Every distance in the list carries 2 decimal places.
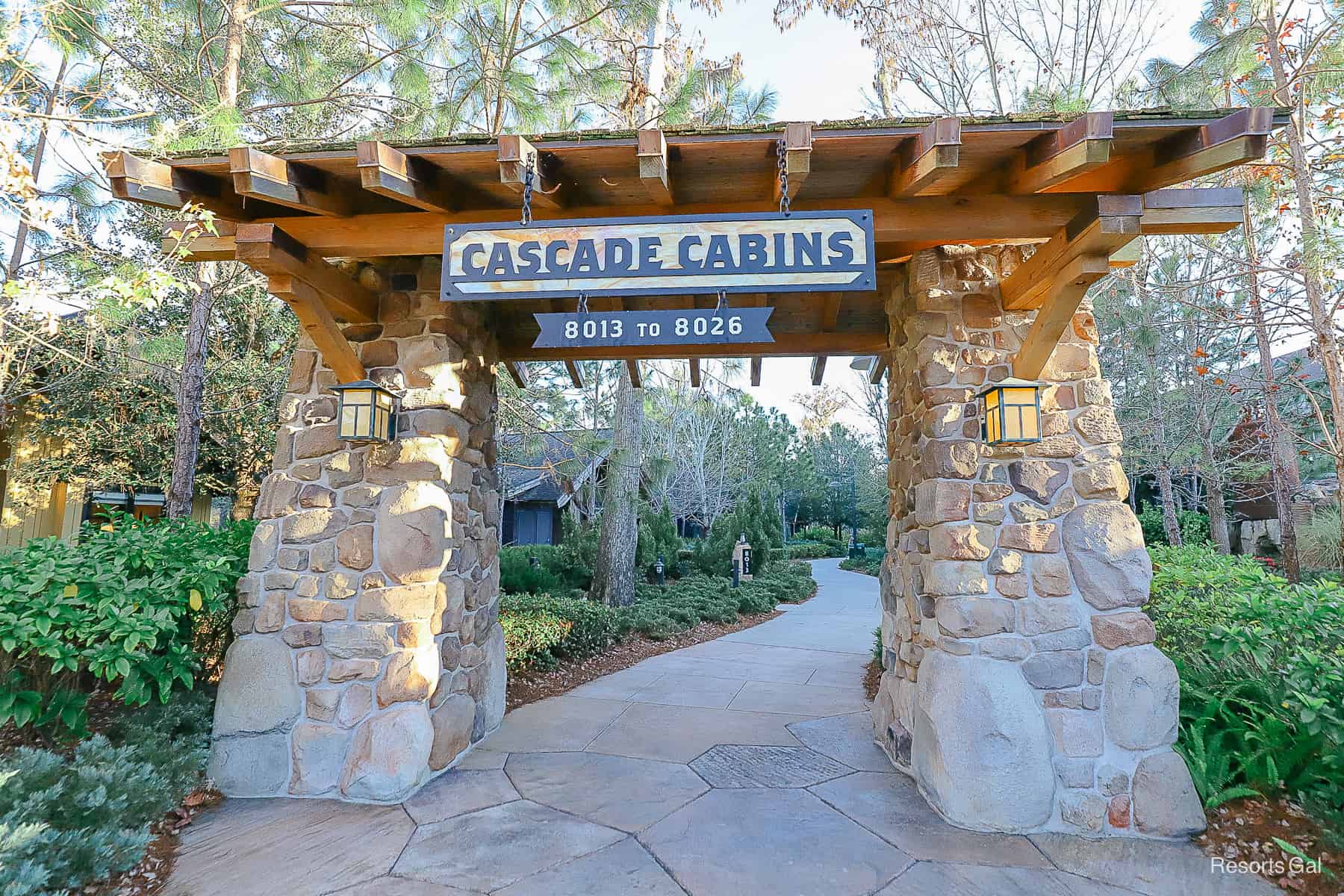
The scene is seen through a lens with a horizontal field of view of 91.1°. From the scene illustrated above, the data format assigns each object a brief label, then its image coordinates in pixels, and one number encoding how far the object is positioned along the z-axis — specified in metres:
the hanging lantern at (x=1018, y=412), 3.26
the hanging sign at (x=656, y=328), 2.86
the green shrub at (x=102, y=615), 2.91
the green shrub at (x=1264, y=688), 2.82
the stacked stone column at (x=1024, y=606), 3.11
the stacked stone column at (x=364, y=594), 3.44
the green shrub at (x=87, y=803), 2.23
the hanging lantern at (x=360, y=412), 3.54
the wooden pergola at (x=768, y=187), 2.78
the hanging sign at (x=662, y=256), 2.87
